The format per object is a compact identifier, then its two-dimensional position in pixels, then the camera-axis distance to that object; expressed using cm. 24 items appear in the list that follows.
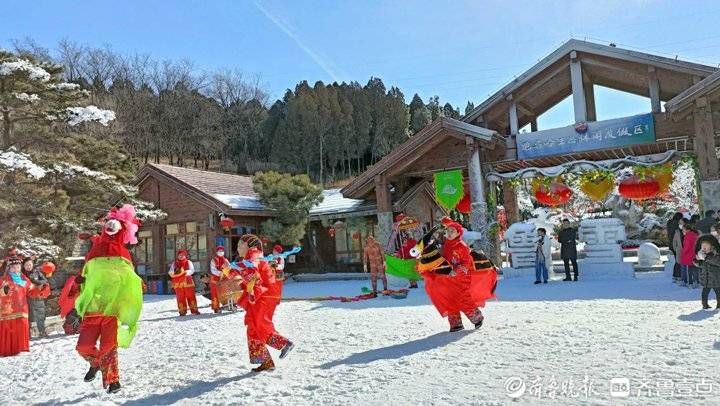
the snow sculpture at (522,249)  1517
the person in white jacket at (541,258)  1336
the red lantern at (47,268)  985
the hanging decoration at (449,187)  1677
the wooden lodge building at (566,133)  1305
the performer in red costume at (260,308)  557
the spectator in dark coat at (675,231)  1105
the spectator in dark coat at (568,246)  1338
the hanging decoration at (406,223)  1403
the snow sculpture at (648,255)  1609
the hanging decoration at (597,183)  1534
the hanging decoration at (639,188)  1399
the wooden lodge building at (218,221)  1952
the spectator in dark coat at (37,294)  906
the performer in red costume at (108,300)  518
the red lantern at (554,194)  1557
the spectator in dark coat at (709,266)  766
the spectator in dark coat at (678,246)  1070
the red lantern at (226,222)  1342
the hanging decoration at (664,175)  1404
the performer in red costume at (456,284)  693
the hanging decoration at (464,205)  1922
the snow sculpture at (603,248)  1338
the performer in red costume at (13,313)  783
